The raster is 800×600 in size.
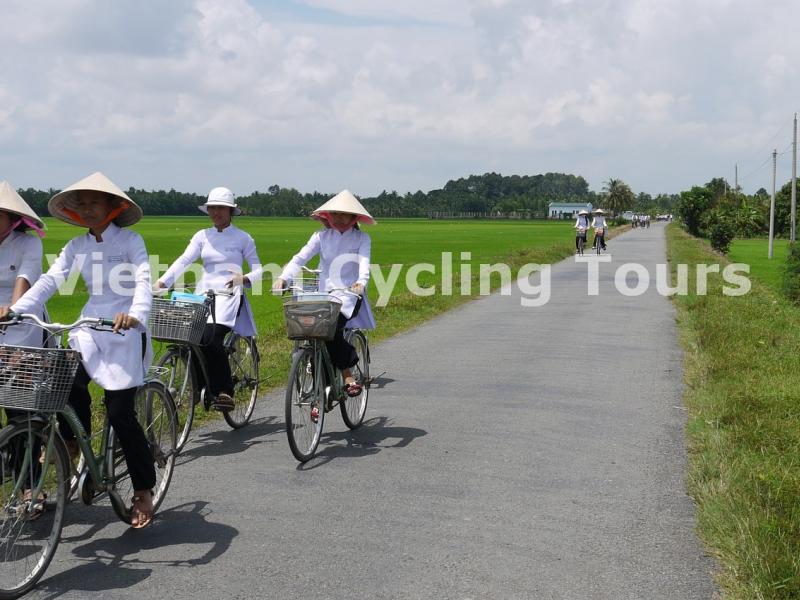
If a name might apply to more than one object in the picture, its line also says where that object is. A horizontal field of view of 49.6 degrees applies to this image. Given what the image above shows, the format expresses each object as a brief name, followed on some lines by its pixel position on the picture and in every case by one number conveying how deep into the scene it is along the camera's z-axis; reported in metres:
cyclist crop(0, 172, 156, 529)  4.39
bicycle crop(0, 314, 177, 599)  3.77
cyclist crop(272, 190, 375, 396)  6.75
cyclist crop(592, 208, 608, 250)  34.75
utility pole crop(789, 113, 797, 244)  44.91
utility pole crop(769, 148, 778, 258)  44.46
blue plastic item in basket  5.99
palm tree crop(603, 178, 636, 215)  155.75
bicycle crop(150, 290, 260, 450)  5.78
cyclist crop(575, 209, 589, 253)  32.59
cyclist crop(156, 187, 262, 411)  6.55
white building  189.69
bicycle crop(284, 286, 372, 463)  5.85
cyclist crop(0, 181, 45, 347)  4.91
